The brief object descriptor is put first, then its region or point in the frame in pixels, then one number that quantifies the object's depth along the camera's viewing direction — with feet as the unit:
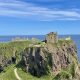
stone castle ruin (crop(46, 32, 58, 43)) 507.71
